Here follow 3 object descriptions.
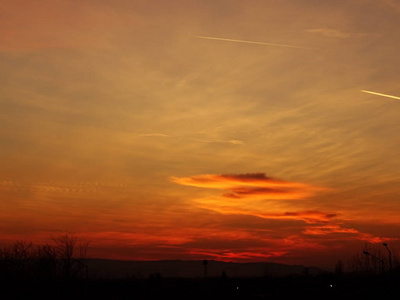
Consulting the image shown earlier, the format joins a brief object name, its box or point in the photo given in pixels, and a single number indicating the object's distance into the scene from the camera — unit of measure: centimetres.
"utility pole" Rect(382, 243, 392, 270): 8631
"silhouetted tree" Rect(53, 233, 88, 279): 10243
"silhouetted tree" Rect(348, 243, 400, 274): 14069
